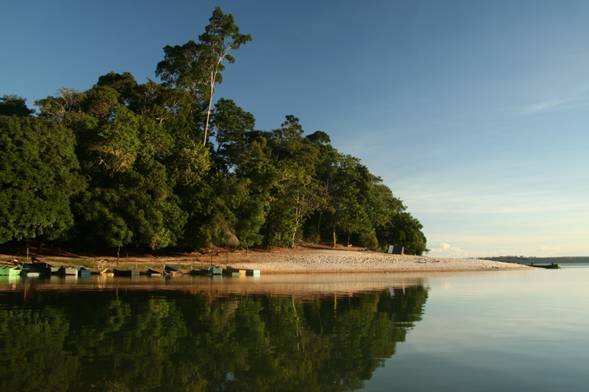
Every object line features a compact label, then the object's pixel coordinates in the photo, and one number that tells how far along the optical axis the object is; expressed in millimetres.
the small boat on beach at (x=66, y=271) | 36656
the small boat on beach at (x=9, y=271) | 34375
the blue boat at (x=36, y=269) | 36531
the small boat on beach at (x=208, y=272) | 41531
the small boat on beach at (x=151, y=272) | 39219
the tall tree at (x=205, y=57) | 59062
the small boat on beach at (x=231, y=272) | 41838
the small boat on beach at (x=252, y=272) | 42938
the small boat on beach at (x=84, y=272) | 36656
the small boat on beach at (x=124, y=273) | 38625
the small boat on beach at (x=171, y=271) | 39656
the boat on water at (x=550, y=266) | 85312
